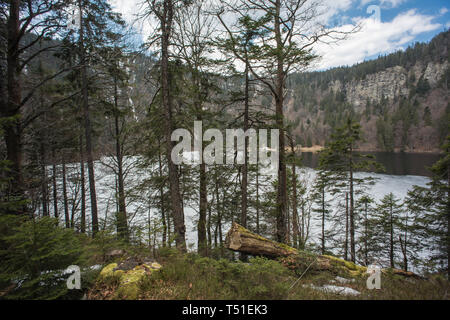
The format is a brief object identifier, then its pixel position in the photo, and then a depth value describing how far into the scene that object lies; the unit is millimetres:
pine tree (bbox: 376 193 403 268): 14609
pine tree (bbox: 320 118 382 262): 12970
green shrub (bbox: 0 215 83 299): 2607
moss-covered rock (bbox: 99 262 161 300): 3018
